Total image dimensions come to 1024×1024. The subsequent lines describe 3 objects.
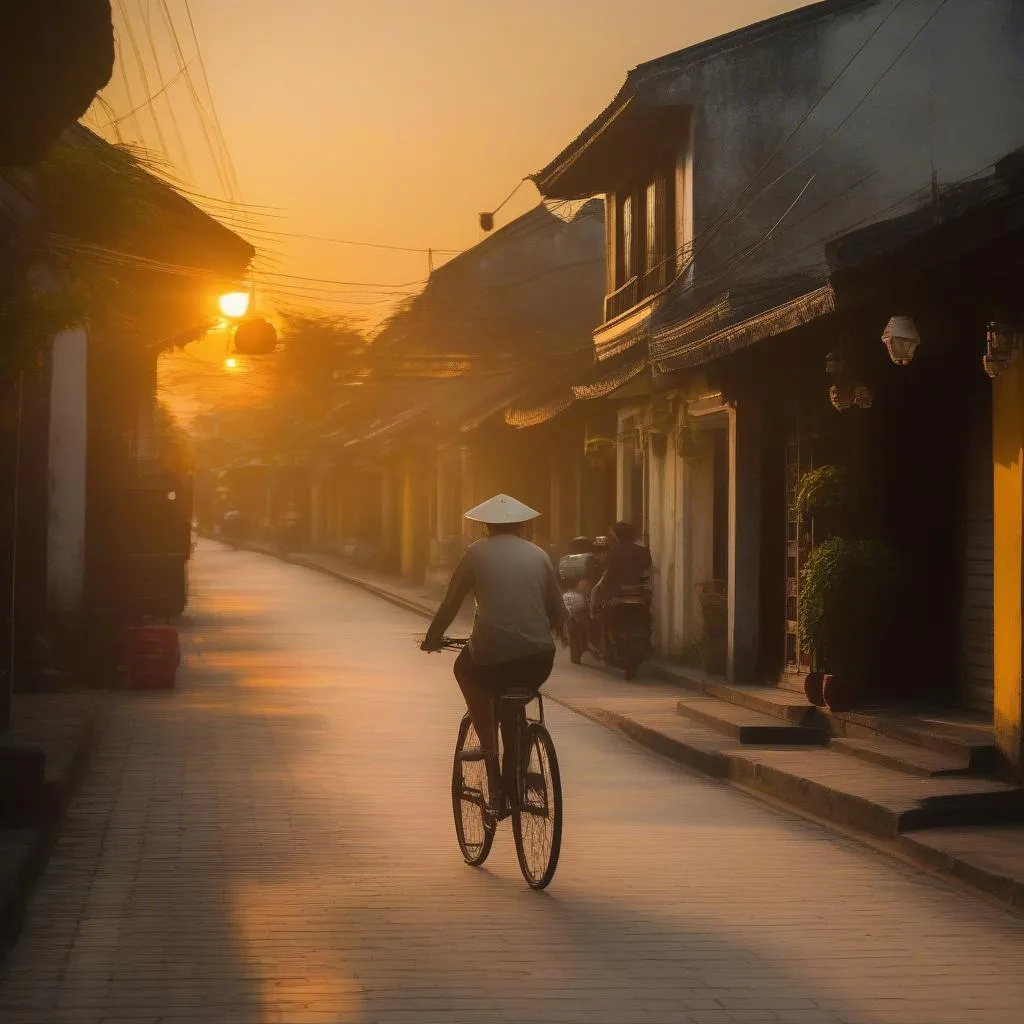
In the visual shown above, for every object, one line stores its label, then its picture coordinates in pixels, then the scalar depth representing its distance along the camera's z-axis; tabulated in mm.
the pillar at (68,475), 19109
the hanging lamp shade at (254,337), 22016
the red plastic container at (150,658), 18938
